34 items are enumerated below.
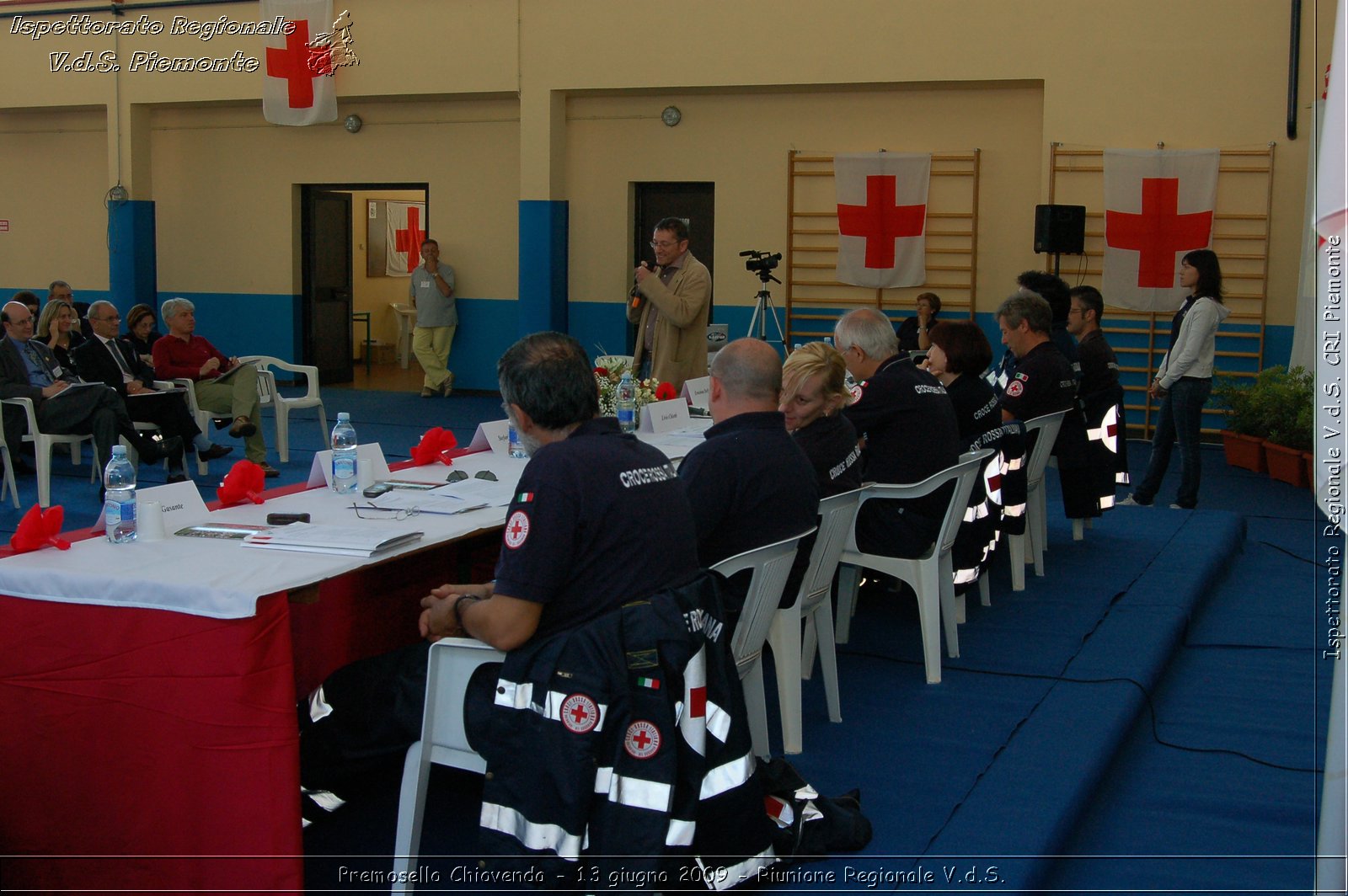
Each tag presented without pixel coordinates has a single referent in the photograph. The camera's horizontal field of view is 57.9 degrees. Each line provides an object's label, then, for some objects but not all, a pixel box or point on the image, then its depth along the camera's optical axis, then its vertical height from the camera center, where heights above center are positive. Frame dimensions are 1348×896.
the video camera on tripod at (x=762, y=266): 8.67 +0.24
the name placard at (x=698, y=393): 5.39 -0.41
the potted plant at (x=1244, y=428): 7.70 -0.77
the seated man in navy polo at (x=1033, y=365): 5.01 -0.25
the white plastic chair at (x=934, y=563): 3.56 -0.79
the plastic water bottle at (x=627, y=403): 4.53 -0.39
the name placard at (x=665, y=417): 4.70 -0.46
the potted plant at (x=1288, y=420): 7.25 -0.68
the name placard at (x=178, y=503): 2.60 -0.46
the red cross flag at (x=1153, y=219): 8.76 +0.64
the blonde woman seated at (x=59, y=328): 6.88 -0.22
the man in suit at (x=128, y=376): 6.54 -0.46
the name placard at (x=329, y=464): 3.22 -0.45
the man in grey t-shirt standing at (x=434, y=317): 11.24 -0.20
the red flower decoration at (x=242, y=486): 2.92 -0.46
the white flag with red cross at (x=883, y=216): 9.67 +0.69
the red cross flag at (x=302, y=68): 11.02 +2.04
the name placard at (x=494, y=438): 4.02 -0.47
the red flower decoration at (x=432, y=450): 3.73 -0.47
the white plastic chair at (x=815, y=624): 2.94 -0.81
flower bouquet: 4.49 -0.35
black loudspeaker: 8.57 +0.54
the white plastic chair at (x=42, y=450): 6.00 -0.78
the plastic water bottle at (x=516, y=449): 3.96 -0.49
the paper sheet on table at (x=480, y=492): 3.11 -0.51
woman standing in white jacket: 6.18 -0.34
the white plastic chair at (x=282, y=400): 7.68 -0.67
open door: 12.18 +0.11
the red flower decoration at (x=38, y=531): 2.34 -0.47
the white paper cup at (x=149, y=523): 2.53 -0.48
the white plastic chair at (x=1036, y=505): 4.70 -0.83
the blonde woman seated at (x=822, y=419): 3.38 -0.33
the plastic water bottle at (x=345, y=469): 3.17 -0.45
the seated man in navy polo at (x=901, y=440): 3.69 -0.43
